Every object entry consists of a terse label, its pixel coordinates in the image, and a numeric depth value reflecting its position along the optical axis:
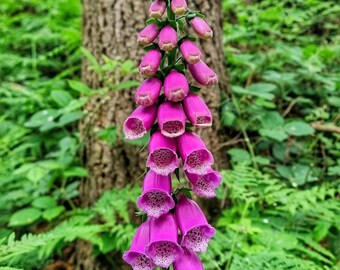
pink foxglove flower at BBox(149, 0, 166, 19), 0.35
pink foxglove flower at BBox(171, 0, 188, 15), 0.34
